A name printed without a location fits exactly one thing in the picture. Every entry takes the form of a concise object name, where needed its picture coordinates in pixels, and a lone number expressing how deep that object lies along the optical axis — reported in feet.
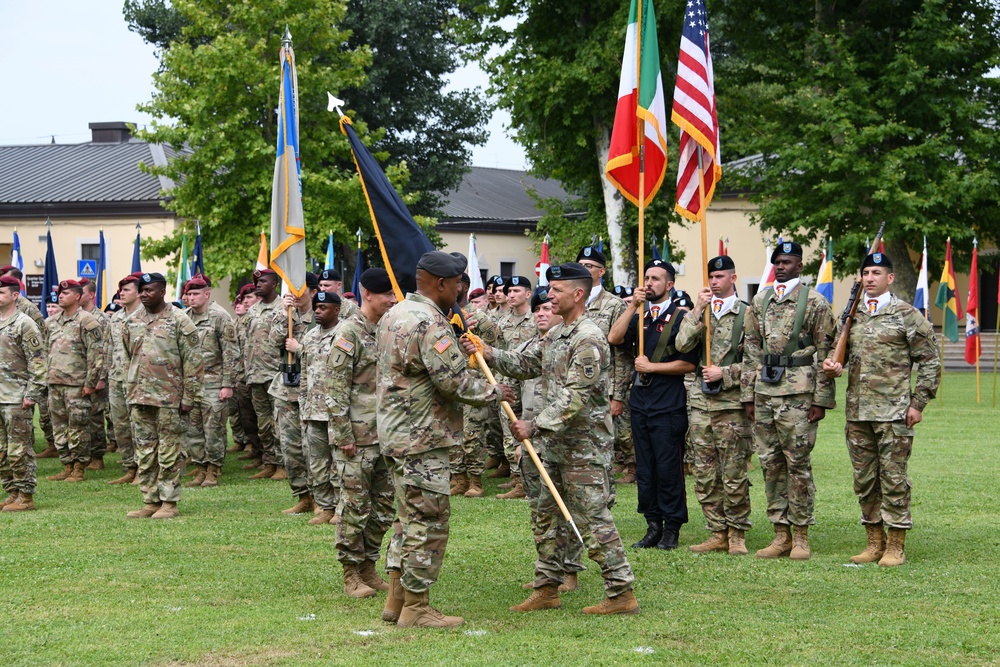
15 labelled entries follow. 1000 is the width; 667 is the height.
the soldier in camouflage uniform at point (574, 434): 25.00
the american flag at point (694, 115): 34.50
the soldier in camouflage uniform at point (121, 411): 49.21
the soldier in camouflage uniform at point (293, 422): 40.14
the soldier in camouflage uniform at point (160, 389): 38.88
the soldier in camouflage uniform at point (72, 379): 50.06
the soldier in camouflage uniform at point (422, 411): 23.95
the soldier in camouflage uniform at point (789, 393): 31.14
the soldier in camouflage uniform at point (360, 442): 27.40
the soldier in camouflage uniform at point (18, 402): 40.70
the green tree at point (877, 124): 101.65
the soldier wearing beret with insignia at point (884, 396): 30.42
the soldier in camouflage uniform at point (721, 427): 32.19
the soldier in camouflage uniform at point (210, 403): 48.65
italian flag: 34.14
